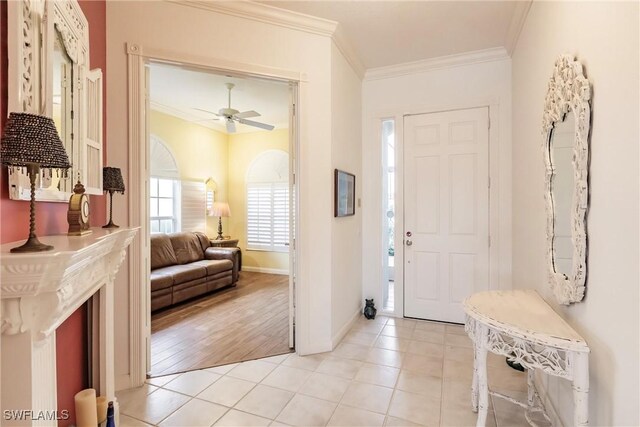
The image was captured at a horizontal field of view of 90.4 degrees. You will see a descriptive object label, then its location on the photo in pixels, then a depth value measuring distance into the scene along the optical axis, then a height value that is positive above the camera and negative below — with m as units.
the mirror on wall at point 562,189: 1.60 +0.12
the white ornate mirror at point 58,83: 1.21 +0.60
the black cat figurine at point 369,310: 3.68 -1.15
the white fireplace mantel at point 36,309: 0.94 -0.32
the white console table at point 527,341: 1.31 -0.60
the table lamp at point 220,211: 5.96 +0.01
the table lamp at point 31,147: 0.97 +0.20
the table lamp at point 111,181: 1.91 +0.19
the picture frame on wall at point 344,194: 2.98 +0.18
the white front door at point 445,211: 3.39 +0.00
